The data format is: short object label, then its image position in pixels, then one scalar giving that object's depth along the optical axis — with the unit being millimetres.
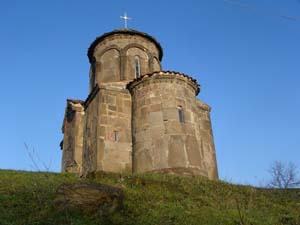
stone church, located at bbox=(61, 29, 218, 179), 13750
